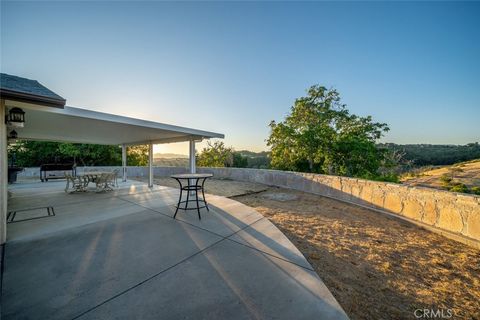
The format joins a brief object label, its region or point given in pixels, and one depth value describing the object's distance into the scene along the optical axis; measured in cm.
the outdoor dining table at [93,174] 677
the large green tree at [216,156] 1945
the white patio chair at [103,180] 685
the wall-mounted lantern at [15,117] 332
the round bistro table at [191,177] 411
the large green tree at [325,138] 939
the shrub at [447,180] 947
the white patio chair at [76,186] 685
